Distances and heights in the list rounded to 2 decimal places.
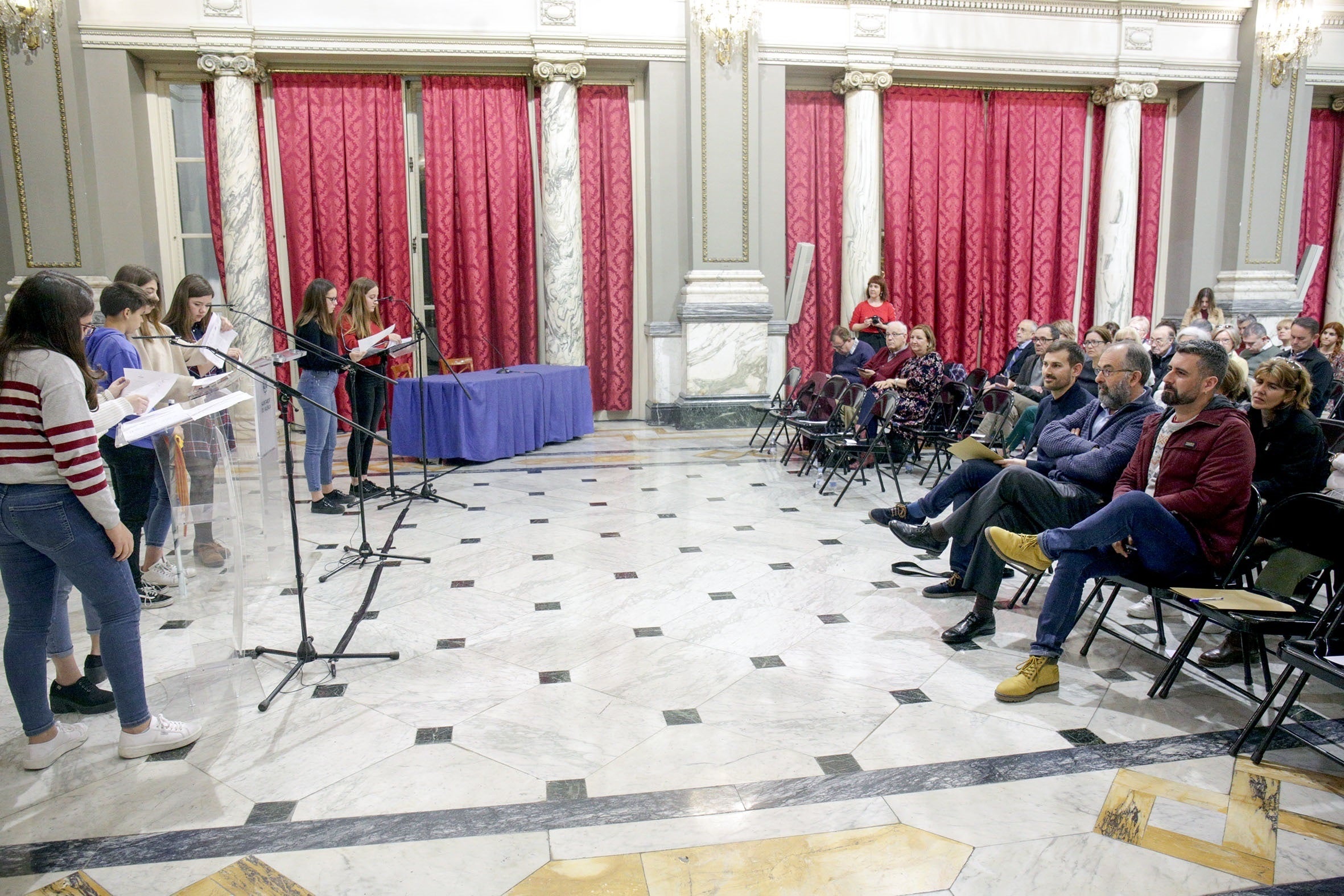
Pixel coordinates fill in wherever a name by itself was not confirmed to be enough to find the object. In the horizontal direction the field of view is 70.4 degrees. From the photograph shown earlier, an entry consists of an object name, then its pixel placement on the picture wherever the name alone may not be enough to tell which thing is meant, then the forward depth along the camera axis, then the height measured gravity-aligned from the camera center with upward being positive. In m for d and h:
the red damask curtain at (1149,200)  9.92 +0.71
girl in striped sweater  2.37 -0.52
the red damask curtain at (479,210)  8.82 +0.62
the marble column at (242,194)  8.15 +0.75
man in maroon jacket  3.09 -0.81
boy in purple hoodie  3.53 -0.63
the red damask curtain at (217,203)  8.48 +0.70
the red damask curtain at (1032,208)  9.67 +0.63
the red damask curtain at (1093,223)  9.86 +0.48
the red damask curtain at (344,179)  8.63 +0.91
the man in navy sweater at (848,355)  7.44 -0.65
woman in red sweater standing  8.64 -0.36
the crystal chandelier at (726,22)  8.41 +2.21
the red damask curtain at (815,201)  9.26 +0.70
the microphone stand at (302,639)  3.21 -1.28
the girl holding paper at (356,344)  5.85 -0.39
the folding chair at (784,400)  7.46 -1.03
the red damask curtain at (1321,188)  10.15 +0.82
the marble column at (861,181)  9.02 +0.87
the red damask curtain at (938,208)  9.48 +0.63
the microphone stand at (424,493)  5.74 -1.34
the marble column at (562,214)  8.62 +0.57
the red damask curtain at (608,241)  9.10 +0.34
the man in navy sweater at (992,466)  4.14 -0.84
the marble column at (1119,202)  9.48 +0.67
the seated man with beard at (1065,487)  3.61 -0.82
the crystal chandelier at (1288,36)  9.22 +2.21
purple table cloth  7.16 -1.05
